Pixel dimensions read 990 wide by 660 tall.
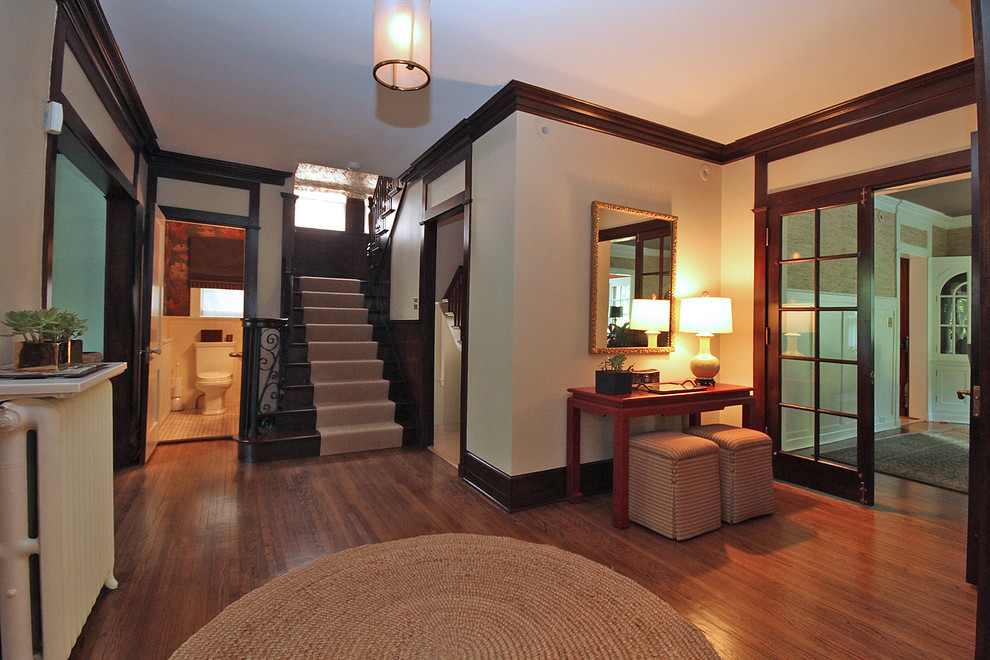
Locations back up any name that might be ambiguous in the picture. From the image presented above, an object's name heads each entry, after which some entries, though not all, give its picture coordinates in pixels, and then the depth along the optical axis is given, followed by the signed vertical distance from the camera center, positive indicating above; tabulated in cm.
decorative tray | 150 -14
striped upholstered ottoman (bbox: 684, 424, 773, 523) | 282 -83
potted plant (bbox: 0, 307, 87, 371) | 154 -2
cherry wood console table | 276 -47
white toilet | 577 -51
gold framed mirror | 333 +50
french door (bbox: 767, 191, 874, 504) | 321 -5
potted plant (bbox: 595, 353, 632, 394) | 289 -27
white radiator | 139 -61
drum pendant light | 182 +117
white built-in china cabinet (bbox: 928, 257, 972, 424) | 604 +3
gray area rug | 360 -108
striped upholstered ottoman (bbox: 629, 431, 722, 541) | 259 -85
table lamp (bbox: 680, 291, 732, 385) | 342 +10
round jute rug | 160 -107
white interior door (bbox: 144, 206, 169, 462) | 406 -8
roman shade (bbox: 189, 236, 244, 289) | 654 +99
